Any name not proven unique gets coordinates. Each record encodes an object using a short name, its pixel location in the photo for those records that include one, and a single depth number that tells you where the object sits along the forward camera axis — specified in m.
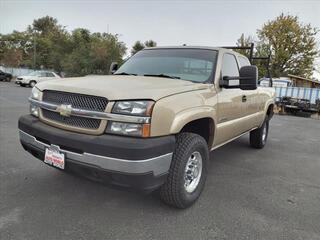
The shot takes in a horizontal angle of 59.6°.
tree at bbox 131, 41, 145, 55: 35.52
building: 26.11
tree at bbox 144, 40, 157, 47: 37.22
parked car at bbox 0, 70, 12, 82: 29.85
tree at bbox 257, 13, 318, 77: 33.59
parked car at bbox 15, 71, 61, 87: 23.41
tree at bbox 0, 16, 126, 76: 31.86
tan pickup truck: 2.36
